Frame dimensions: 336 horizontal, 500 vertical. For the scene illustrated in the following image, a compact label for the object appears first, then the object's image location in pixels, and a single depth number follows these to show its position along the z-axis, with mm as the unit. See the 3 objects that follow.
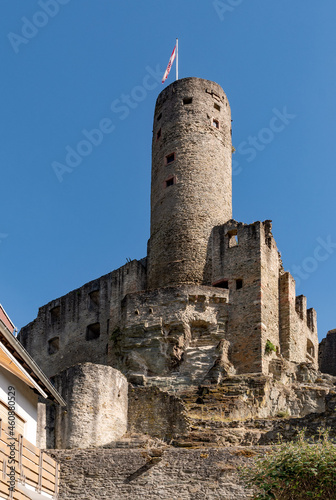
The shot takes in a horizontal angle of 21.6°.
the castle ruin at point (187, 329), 28516
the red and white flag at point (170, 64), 46469
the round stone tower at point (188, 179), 38438
